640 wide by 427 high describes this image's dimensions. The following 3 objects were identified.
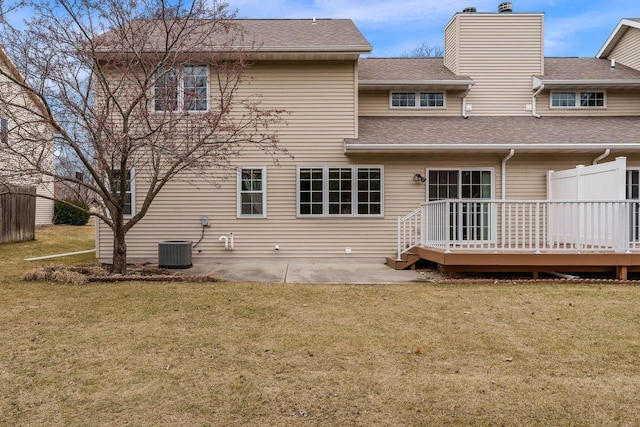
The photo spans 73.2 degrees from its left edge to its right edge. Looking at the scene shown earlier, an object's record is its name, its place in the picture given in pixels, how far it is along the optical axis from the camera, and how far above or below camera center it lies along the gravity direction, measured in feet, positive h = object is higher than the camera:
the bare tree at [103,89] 24.21 +7.65
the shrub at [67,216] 72.84 -0.27
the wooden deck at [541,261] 26.17 -2.87
